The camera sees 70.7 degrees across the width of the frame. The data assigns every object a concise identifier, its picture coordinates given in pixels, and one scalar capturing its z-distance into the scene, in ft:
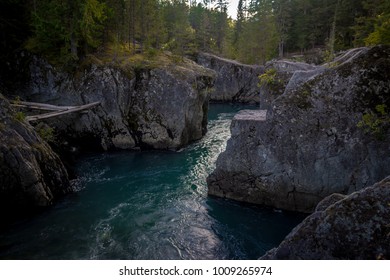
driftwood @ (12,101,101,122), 70.37
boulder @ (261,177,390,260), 18.01
